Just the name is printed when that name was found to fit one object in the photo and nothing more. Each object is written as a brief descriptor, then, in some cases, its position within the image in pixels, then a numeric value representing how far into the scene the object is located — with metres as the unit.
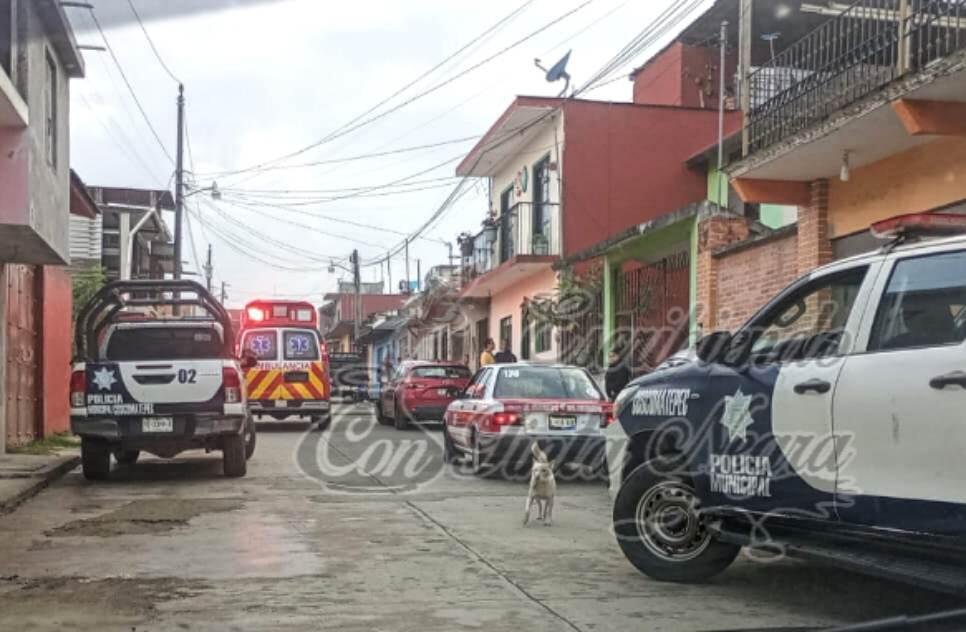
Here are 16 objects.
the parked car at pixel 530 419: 11.74
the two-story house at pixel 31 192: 11.28
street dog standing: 8.63
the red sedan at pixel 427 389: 20.86
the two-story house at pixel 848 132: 9.20
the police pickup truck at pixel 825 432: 4.74
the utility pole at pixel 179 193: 30.21
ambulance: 21.12
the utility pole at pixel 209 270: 53.72
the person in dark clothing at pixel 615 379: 15.36
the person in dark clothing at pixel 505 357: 20.00
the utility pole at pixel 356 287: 52.25
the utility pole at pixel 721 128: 16.88
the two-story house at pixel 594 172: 22.36
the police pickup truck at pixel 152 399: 11.59
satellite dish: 22.38
